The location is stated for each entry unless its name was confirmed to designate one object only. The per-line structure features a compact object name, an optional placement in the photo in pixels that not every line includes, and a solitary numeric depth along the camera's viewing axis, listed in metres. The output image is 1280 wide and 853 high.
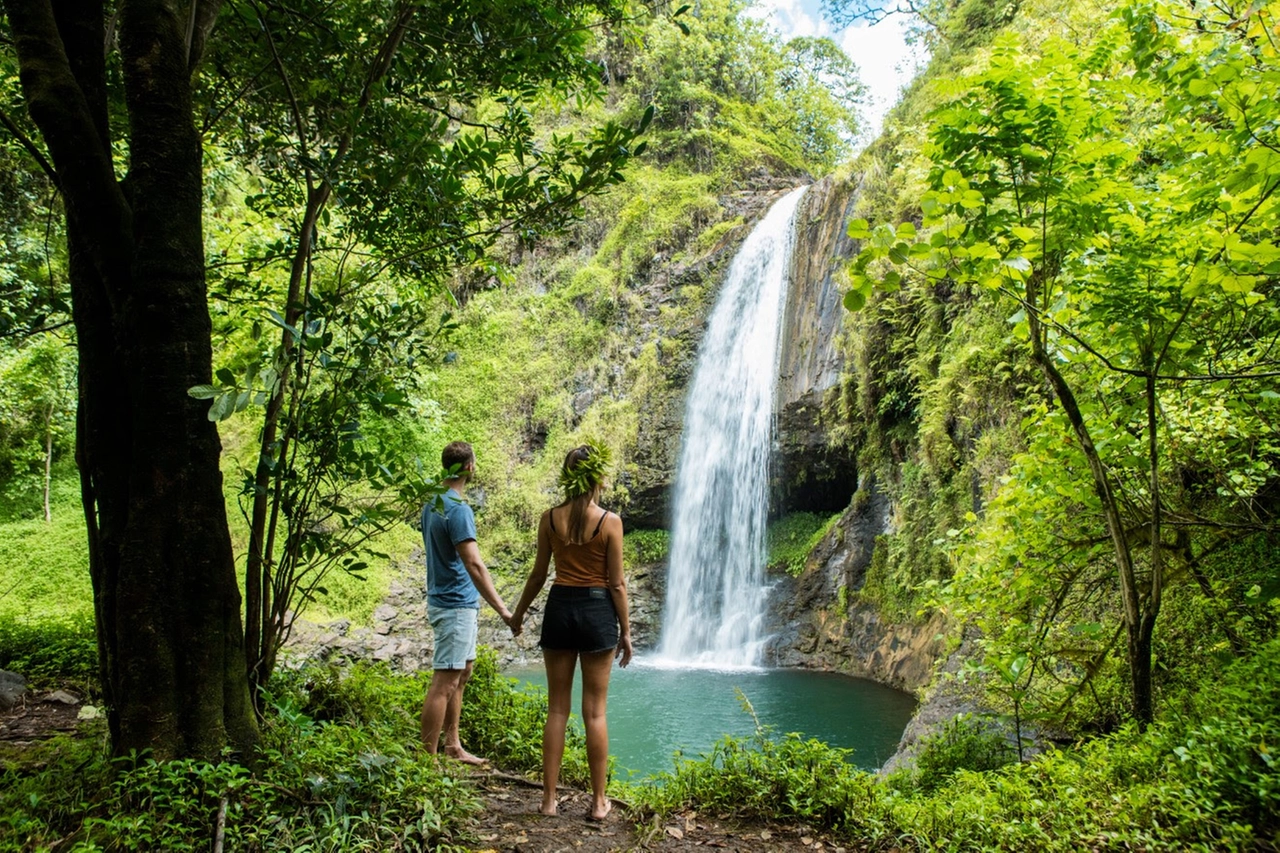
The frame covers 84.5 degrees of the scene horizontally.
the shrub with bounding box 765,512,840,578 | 13.41
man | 3.67
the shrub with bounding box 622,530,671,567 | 15.74
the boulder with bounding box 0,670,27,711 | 4.25
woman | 3.23
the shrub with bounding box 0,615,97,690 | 5.03
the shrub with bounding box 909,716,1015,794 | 4.30
